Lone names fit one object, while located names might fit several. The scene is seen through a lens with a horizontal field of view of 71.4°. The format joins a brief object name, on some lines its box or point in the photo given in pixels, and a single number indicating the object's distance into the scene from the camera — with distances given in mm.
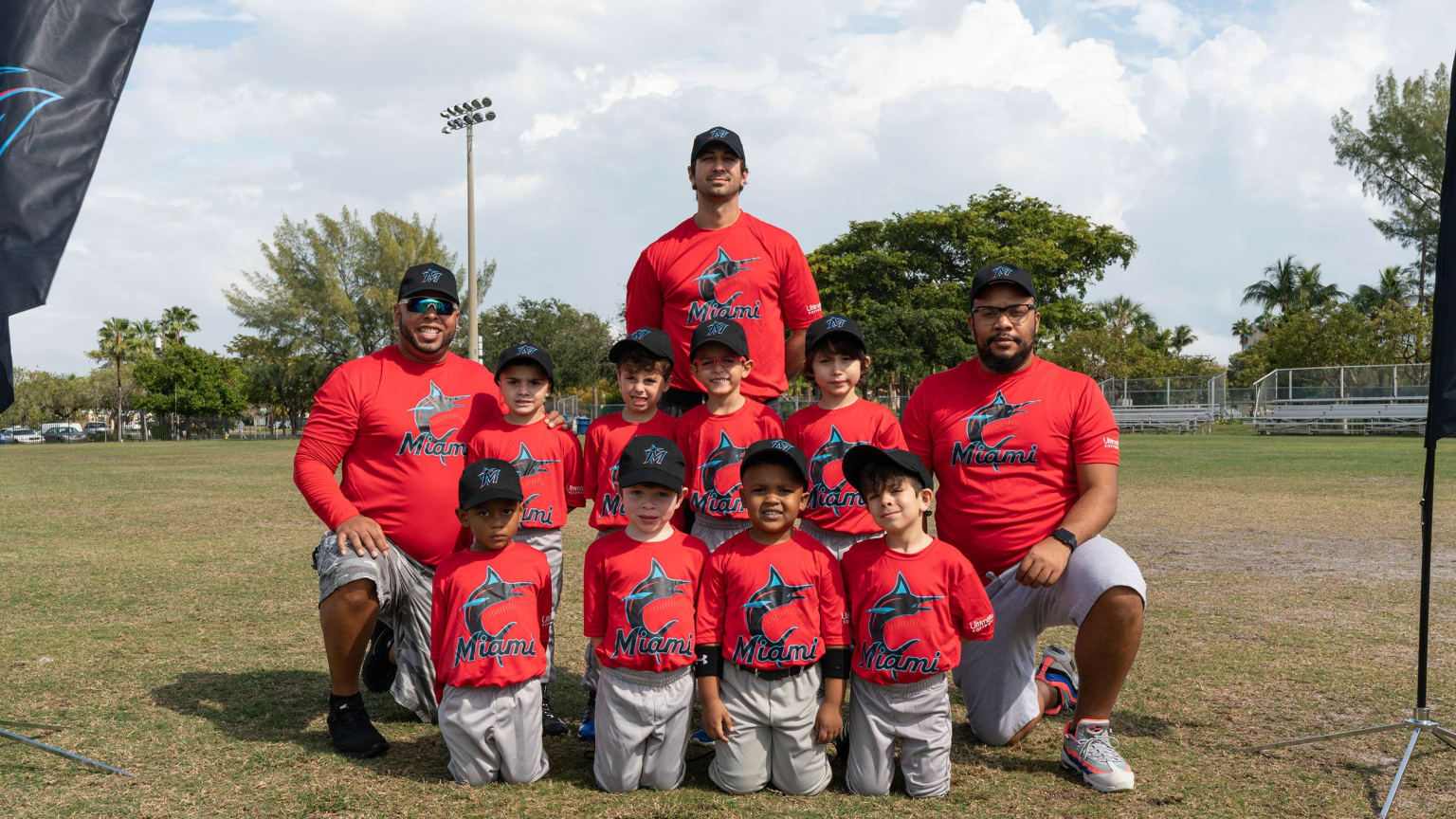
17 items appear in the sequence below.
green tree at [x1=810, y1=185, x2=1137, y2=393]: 44219
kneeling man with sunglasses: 4438
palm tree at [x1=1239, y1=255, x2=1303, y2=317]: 68500
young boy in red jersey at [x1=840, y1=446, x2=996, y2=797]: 3822
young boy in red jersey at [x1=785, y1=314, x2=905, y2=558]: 4305
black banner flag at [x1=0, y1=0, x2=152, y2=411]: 3574
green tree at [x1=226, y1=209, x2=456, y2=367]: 58562
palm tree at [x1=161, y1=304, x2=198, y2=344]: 78375
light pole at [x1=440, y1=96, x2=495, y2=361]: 28219
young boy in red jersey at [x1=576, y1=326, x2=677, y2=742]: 4457
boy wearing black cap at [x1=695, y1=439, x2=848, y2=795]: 3838
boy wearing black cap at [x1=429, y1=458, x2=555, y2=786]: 3918
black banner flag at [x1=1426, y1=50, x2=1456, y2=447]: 3982
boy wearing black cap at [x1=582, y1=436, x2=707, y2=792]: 3863
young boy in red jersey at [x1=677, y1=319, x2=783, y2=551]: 4332
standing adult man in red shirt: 4805
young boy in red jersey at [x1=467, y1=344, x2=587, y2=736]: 4605
